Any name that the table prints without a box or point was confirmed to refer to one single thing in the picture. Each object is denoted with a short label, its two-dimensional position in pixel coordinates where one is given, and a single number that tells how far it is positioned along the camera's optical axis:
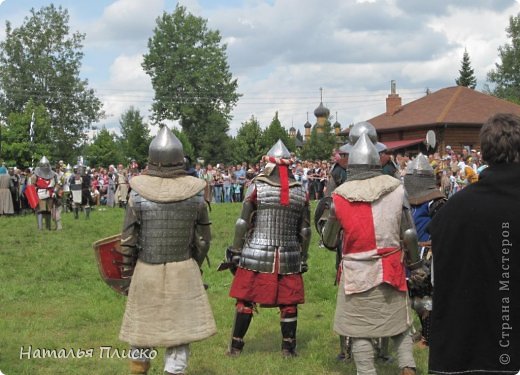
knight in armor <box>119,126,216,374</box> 4.69
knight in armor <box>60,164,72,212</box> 20.11
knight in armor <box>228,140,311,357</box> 5.84
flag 33.28
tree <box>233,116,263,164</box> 49.03
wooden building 38.75
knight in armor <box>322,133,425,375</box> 4.59
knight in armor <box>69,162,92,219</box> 19.61
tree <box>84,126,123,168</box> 47.91
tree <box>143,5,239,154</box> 55.31
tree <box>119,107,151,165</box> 47.69
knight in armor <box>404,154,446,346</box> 5.97
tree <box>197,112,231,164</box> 52.03
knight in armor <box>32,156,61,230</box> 15.70
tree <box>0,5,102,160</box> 49.69
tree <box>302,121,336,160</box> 56.16
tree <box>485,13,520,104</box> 51.03
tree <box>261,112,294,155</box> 49.78
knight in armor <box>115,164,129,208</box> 23.14
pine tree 59.49
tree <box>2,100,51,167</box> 33.06
